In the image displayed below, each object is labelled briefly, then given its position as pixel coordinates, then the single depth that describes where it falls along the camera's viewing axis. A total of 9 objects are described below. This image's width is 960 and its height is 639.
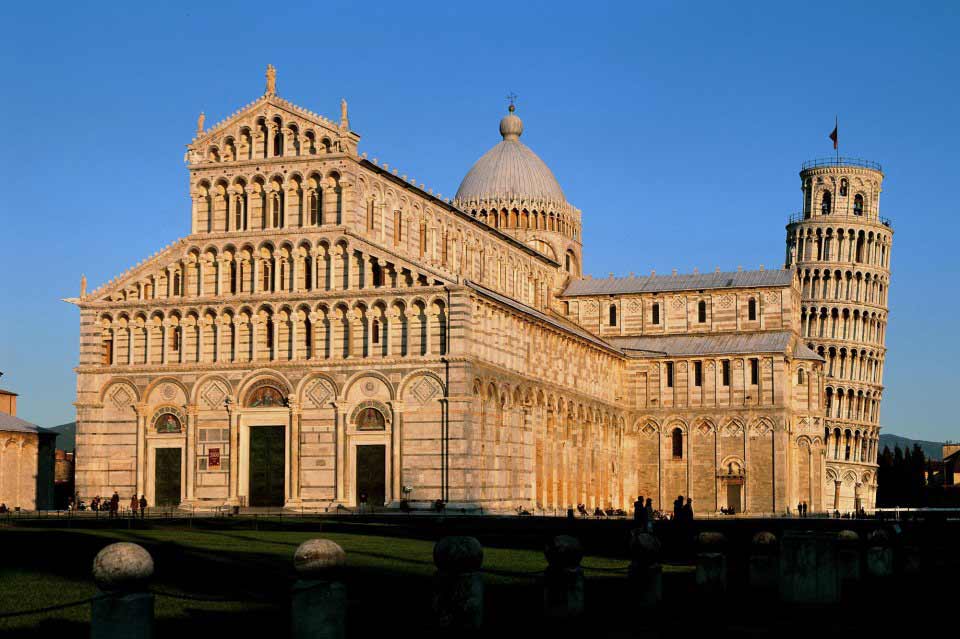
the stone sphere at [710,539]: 23.38
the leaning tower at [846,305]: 119.31
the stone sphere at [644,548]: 20.12
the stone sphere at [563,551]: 18.41
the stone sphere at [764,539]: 24.83
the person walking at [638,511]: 43.19
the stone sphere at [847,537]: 28.36
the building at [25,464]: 77.06
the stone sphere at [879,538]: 28.97
